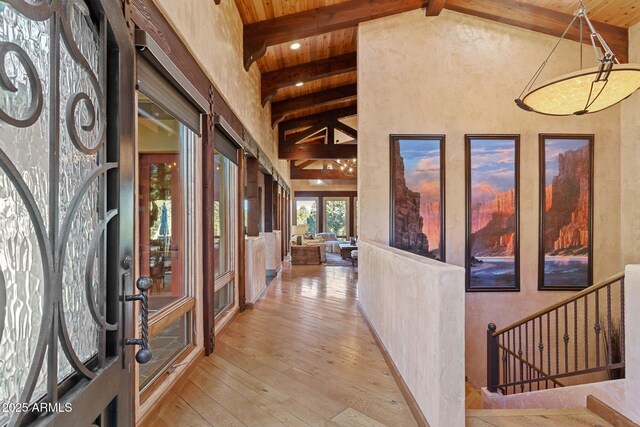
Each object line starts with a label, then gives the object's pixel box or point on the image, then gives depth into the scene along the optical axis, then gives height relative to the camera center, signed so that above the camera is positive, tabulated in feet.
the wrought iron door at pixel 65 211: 2.15 +0.00
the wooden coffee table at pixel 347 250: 28.60 -3.84
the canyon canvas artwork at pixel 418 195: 13.91 +0.62
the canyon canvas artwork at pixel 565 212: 14.16 -0.18
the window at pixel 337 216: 45.03 -0.96
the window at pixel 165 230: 7.66 -0.59
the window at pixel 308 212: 44.68 -0.37
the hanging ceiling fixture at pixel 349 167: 36.44 +5.02
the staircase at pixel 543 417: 6.28 -4.37
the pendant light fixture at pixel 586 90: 7.14 +3.05
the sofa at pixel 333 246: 37.19 -4.41
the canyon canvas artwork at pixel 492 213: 14.19 -0.20
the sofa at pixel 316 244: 29.27 -3.27
